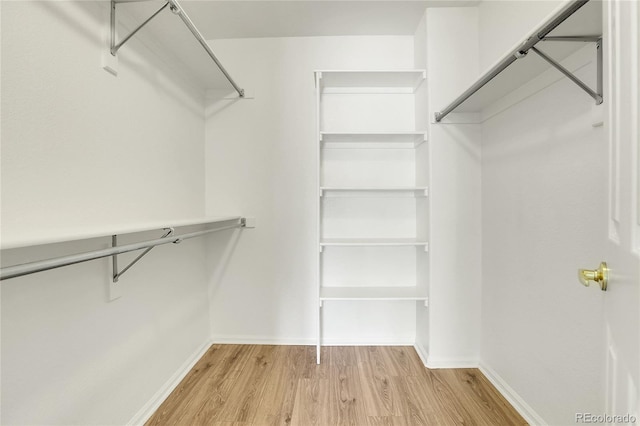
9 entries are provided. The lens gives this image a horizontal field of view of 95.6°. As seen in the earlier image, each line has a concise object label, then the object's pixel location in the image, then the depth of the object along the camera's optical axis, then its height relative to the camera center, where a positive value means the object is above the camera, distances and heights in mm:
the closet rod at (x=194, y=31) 1192 +837
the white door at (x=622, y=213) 514 -5
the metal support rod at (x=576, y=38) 949 +574
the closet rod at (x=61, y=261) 653 -133
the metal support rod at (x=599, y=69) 1019 +509
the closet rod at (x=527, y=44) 774 +550
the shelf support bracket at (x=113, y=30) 1252 +789
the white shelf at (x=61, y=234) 660 -65
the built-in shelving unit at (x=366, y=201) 2141 +72
